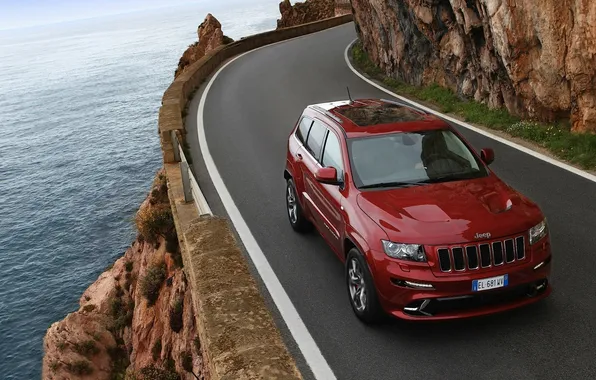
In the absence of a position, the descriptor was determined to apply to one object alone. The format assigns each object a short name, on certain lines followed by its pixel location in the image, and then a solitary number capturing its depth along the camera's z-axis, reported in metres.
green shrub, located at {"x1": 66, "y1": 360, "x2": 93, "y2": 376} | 20.75
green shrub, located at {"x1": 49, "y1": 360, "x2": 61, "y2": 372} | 21.98
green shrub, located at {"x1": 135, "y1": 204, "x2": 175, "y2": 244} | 11.86
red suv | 5.48
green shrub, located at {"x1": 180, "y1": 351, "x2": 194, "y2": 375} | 8.43
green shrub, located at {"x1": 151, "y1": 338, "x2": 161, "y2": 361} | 12.21
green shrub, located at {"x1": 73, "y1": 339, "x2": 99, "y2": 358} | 20.68
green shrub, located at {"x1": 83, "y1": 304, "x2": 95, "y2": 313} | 23.10
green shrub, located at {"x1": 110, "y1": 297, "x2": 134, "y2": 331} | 19.14
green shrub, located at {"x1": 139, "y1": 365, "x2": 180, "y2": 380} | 9.50
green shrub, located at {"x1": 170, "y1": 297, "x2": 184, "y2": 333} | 9.69
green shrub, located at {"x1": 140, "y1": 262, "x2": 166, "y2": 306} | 11.63
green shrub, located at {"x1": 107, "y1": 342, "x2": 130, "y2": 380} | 19.64
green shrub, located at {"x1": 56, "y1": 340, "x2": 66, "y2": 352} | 22.42
